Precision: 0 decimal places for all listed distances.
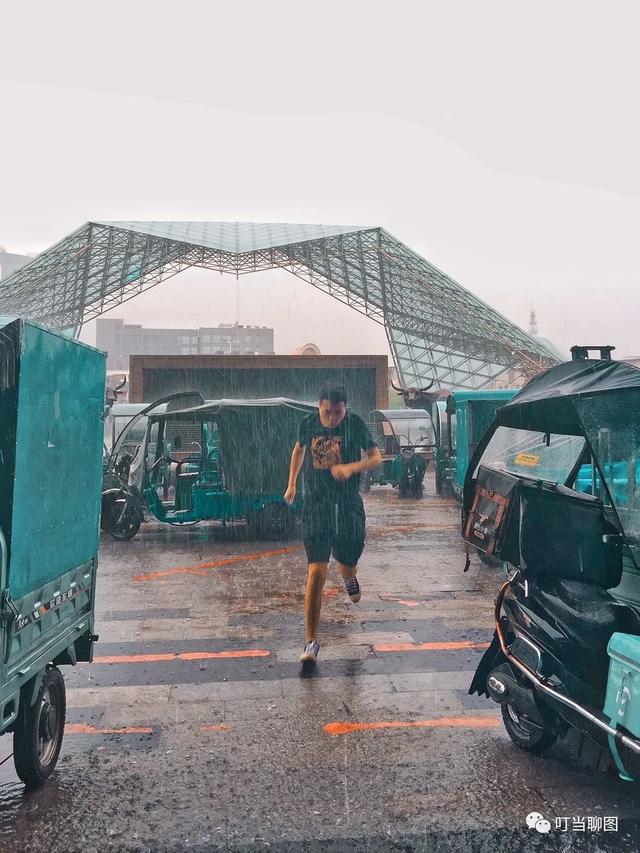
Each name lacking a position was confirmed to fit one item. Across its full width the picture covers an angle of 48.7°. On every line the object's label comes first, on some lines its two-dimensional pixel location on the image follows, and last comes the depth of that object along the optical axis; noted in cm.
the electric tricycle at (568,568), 290
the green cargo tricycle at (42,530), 294
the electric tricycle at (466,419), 1400
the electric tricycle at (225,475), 1095
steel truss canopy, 3525
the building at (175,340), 12375
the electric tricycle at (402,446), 1778
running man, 510
